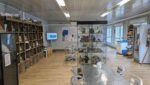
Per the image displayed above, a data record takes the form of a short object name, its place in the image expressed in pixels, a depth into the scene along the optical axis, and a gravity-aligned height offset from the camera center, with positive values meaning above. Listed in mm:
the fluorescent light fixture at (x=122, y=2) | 3550 +1396
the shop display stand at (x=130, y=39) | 6143 +2
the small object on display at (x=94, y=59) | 3204 -659
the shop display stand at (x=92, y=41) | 3336 -76
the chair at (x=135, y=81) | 1795 -800
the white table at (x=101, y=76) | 1754 -742
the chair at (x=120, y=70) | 2129 -692
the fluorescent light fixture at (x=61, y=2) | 3439 +1351
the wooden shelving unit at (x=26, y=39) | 3544 +13
